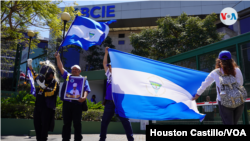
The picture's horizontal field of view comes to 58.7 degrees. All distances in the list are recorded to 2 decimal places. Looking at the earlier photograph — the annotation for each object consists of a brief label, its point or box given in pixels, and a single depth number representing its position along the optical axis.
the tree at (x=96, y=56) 34.81
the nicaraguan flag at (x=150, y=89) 4.25
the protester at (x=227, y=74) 3.79
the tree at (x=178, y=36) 22.69
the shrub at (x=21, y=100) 9.34
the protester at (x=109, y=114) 4.93
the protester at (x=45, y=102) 5.05
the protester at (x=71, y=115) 5.06
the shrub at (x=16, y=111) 8.39
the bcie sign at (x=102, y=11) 37.28
